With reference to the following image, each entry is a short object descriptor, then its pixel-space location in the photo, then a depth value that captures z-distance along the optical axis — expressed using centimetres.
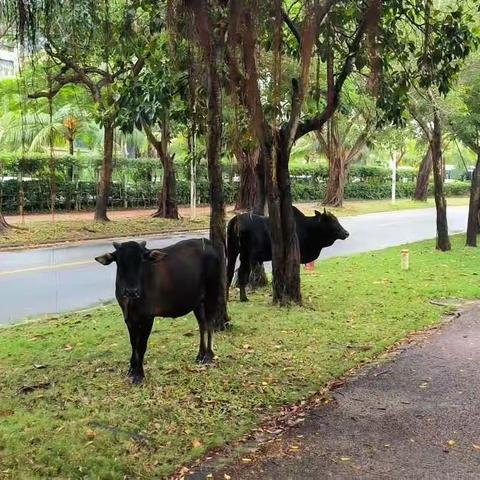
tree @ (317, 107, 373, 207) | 3259
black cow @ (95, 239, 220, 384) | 556
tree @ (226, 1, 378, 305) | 916
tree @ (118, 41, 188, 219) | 774
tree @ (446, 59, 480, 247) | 1773
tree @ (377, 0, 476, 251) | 883
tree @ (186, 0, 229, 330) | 698
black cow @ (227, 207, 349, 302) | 1013
